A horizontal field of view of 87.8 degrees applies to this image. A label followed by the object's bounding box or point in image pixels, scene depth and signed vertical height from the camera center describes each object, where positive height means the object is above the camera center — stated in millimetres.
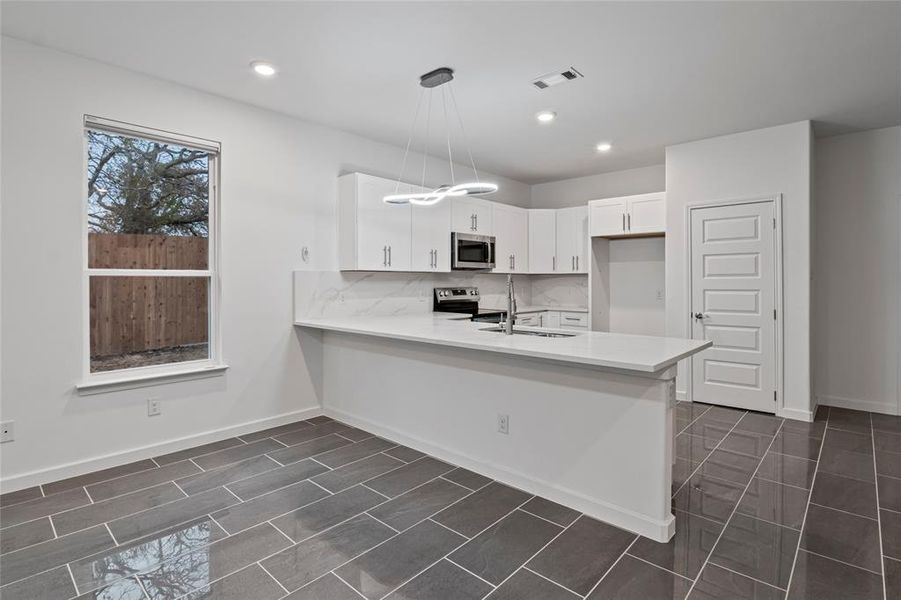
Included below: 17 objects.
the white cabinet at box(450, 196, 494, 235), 5105 +931
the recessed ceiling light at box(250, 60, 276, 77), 2973 +1487
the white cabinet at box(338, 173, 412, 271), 4121 +654
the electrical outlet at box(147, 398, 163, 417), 3227 -754
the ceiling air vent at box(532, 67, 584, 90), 3059 +1478
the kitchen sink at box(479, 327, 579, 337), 3170 -239
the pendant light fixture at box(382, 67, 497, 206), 3027 +1454
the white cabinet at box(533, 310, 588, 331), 5909 -276
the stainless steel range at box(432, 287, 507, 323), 5254 -64
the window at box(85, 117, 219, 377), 3062 +343
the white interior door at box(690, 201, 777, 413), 4258 -56
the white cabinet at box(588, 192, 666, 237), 4996 +908
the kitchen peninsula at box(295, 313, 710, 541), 2213 -629
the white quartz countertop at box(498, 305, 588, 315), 5834 -144
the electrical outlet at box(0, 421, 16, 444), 2658 -752
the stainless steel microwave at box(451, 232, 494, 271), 5047 +525
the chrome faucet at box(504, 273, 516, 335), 2994 -79
